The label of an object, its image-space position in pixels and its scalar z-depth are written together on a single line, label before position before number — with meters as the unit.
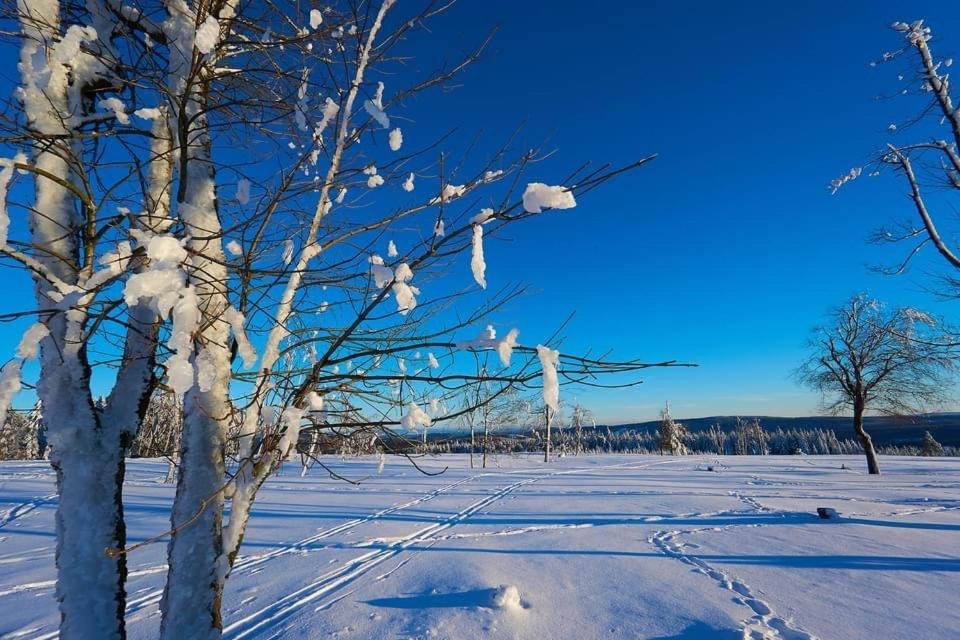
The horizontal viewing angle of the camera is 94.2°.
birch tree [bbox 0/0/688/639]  1.45
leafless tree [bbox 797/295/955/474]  16.48
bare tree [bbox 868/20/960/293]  5.70
